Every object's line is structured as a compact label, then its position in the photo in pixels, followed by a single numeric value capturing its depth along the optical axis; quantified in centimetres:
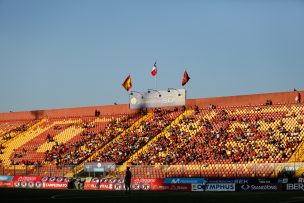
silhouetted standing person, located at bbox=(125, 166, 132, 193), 3881
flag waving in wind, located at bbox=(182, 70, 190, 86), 6900
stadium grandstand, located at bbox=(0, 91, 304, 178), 5044
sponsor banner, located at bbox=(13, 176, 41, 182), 5694
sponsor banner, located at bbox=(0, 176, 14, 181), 5998
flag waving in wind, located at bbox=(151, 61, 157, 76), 7019
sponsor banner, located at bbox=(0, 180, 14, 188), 5909
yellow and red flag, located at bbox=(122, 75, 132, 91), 7312
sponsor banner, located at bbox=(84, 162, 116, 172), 5434
